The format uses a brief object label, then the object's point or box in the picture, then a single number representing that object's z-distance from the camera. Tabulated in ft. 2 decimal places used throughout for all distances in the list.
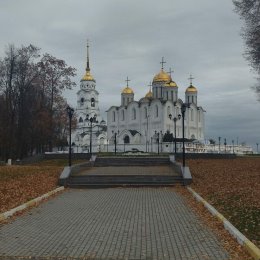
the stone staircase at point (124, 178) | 48.65
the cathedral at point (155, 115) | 202.96
